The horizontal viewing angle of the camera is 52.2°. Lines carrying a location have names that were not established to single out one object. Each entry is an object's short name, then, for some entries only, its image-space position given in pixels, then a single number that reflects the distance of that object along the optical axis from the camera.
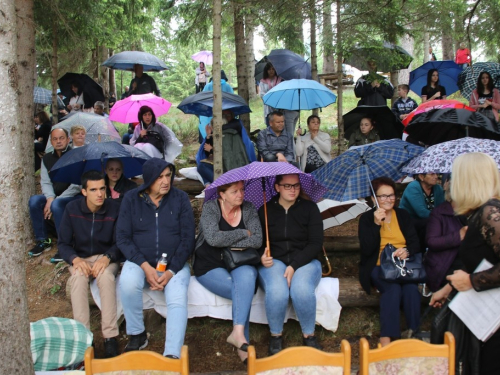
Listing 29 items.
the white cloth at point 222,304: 4.86
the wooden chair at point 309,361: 2.81
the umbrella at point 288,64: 8.94
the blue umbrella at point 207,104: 7.36
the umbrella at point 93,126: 7.36
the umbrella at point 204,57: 15.09
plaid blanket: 3.92
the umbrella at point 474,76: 8.88
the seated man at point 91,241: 4.68
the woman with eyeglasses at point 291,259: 4.51
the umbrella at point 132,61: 11.23
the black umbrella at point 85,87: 10.79
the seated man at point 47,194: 6.30
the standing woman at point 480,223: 2.87
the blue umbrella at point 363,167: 4.98
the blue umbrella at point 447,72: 10.90
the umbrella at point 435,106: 6.49
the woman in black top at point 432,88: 10.28
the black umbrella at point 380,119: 7.56
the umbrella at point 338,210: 5.77
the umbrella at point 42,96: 12.15
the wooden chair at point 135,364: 2.77
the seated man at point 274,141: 7.73
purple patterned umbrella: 4.48
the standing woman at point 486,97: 8.52
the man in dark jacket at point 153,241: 4.52
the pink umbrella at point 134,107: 8.77
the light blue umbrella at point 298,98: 8.15
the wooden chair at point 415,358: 2.90
